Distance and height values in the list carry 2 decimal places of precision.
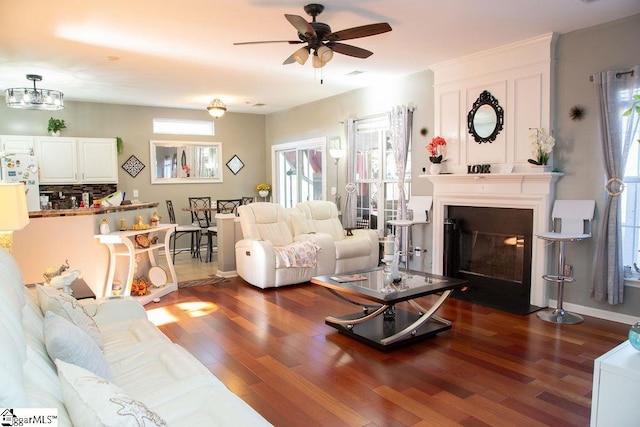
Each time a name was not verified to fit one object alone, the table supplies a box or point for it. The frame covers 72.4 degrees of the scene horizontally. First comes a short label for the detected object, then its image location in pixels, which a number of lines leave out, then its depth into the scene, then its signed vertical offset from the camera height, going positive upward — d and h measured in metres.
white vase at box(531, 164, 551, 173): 4.50 +0.16
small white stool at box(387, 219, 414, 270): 6.06 -0.83
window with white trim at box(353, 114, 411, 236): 6.63 +0.12
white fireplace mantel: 4.57 -0.14
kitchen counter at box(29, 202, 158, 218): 4.34 -0.28
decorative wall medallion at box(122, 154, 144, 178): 8.20 +0.35
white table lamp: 2.74 -0.15
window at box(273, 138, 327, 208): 8.25 +0.25
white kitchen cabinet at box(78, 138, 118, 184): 7.57 +0.43
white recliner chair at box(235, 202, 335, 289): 5.52 -0.87
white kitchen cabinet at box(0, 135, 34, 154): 6.90 +0.65
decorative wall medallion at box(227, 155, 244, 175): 9.38 +0.43
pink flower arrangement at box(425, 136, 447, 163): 5.50 +0.44
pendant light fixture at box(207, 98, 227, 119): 7.19 +1.24
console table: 4.68 -0.85
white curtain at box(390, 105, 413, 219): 6.09 +0.58
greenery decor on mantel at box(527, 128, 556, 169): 4.39 +0.38
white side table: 1.79 -0.87
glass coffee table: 3.49 -1.12
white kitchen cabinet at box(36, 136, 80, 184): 7.21 +0.42
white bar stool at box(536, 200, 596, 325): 4.15 -0.49
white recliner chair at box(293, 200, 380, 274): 6.11 -0.77
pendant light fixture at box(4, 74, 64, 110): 5.29 +1.06
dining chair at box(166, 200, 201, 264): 7.77 -0.87
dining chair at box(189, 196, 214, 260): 8.01 -0.59
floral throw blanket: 5.55 -0.92
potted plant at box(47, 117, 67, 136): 7.31 +0.98
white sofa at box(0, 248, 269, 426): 1.17 -0.65
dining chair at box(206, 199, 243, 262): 7.63 -0.48
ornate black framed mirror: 4.98 +0.76
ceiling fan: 3.41 +1.20
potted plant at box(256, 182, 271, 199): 9.47 -0.11
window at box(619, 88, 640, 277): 4.08 -0.21
